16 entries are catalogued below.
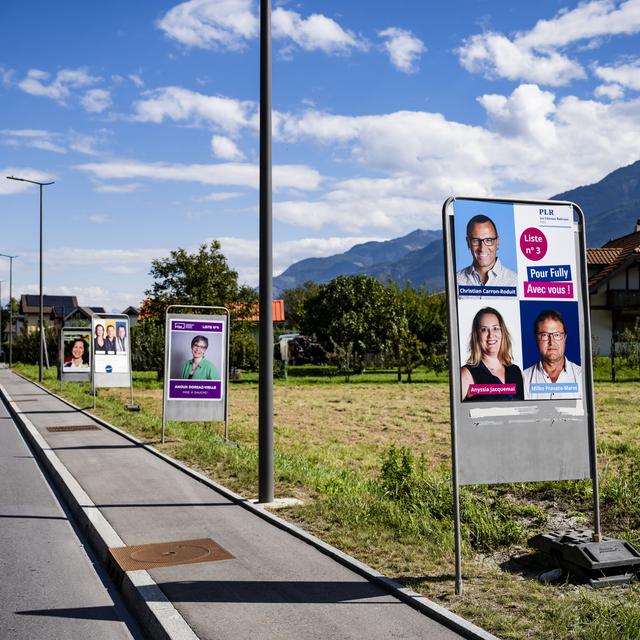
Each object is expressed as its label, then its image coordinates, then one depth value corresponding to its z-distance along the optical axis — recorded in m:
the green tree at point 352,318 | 43.21
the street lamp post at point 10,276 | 62.51
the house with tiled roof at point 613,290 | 46.28
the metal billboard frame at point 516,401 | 5.51
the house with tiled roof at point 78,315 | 97.63
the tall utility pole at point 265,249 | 8.86
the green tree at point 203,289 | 38.28
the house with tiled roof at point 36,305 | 128.12
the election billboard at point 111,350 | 20.45
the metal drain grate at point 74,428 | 15.96
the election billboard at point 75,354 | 26.52
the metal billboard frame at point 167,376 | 13.77
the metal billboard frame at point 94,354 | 20.14
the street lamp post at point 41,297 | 37.14
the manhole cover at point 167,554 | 6.16
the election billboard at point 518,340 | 5.64
